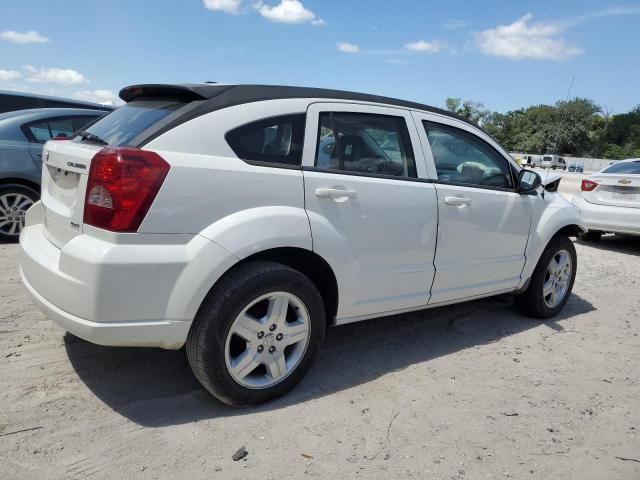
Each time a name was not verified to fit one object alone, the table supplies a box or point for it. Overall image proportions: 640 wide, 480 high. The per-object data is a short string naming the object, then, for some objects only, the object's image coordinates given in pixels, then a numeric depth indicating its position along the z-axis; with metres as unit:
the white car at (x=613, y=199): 7.80
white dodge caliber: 2.46
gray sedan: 5.82
